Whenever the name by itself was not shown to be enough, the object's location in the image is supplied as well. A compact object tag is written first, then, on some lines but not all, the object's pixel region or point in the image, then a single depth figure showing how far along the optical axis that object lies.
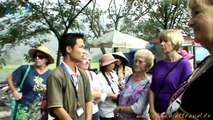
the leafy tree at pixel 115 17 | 12.57
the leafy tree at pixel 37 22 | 9.55
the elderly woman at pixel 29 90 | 3.26
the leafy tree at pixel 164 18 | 12.49
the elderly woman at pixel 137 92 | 2.48
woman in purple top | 2.25
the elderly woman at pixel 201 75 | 0.81
